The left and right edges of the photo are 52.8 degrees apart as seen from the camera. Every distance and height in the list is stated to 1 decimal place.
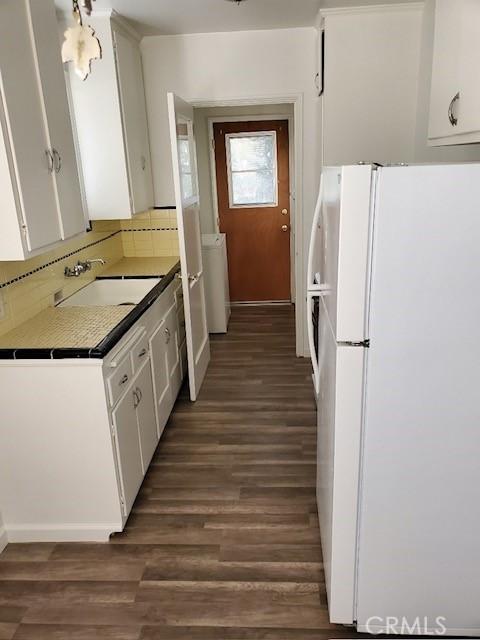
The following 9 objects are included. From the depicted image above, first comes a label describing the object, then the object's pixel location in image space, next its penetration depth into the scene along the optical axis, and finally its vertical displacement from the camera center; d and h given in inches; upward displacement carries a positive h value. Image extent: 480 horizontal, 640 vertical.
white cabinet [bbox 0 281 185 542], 79.9 -43.7
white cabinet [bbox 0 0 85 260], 72.0 +7.8
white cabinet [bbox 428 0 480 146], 67.9 +13.7
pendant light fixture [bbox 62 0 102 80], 49.2 +13.4
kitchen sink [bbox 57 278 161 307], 124.3 -27.5
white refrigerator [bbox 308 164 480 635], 51.7 -26.0
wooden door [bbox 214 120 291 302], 207.6 -12.9
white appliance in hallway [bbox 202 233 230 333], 183.2 -39.3
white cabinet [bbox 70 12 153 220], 119.0 +14.3
